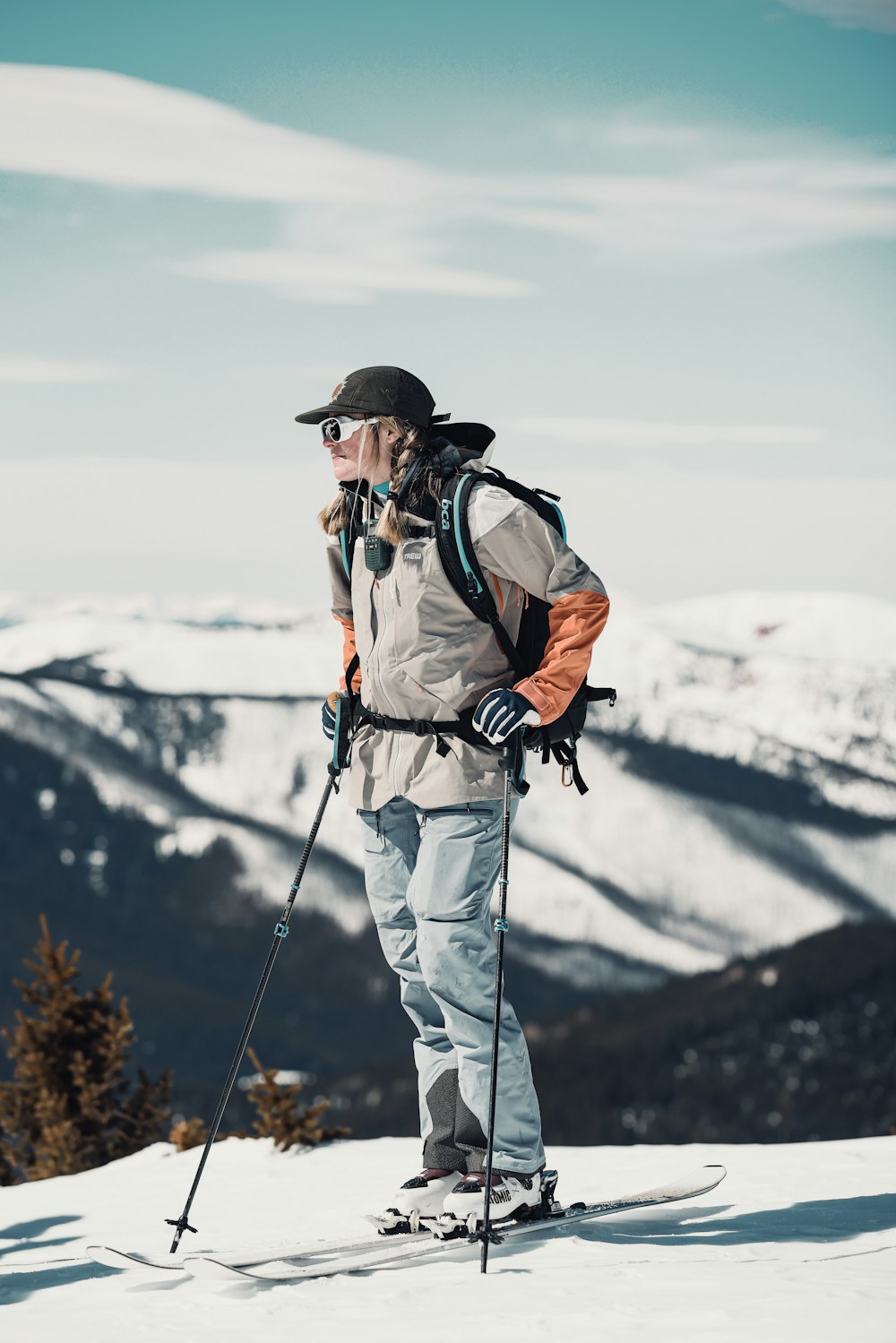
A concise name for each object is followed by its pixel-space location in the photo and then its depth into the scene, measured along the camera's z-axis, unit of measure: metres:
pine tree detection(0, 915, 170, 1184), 32.90
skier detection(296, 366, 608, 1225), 9.78
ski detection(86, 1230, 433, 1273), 9.81
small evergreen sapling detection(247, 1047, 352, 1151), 19.06
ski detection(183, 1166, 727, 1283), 9.52
